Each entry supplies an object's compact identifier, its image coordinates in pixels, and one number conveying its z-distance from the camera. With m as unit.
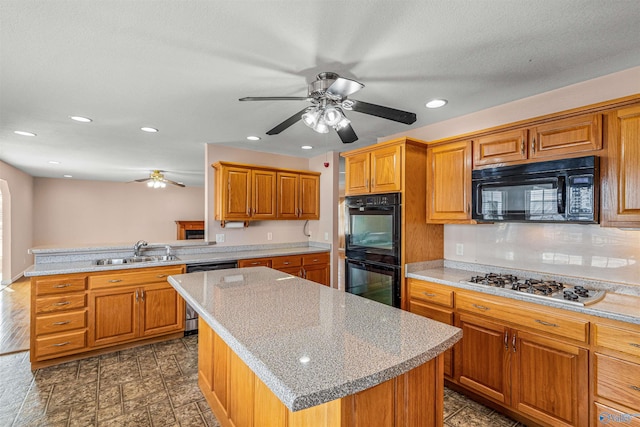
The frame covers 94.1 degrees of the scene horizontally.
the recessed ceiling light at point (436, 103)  2.52
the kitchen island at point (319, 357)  0.92
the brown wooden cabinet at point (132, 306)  2.97
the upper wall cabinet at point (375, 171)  2.79
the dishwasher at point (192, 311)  3.45
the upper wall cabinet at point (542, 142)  1.94
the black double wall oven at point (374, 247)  2.78
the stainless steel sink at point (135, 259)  3.39
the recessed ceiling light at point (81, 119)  2.96
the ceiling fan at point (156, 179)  6.34
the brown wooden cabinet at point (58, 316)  2.71
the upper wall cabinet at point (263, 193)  3.89
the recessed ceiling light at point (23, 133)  3.41
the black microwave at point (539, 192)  1.90
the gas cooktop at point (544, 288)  1.83
